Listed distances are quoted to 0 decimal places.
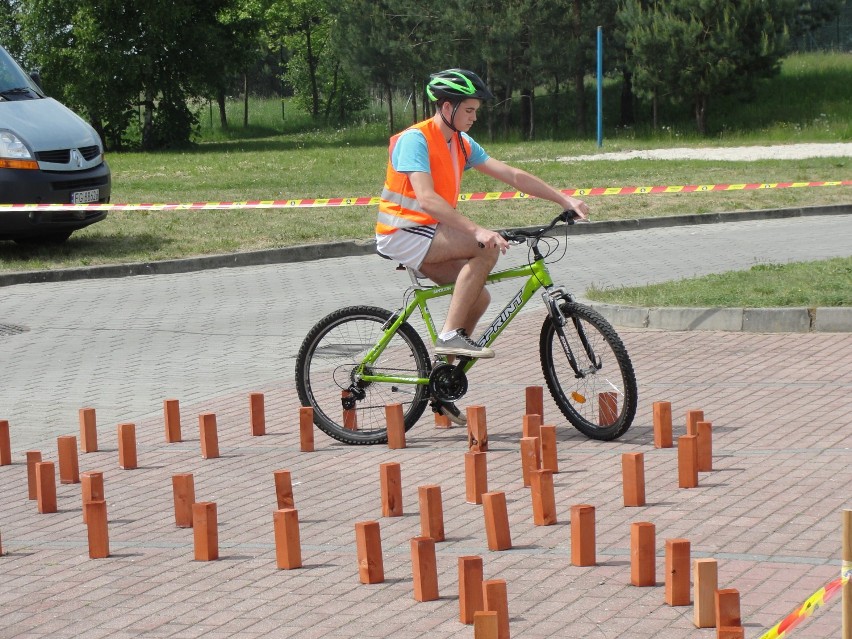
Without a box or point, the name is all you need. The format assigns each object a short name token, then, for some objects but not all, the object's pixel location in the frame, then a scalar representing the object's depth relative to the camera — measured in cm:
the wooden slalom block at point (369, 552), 990
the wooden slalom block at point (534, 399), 1537
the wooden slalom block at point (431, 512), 1073
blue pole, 6825
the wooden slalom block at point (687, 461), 1238
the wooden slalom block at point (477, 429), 1429
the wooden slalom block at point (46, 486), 1271
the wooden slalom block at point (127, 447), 1423
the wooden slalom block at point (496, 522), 1072
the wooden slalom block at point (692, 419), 1367
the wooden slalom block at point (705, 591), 850
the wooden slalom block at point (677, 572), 901
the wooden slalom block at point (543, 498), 1144
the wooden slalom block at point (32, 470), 1310
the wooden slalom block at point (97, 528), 1105
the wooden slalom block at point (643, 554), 949
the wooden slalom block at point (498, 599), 827
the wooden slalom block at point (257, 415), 1555
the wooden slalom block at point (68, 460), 1372
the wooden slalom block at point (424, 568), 944
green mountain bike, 1453
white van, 3134
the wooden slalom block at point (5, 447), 1480
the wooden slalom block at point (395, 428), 1484
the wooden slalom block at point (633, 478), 1181
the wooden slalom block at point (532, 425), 1397
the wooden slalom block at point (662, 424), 1402
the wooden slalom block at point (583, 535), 1006
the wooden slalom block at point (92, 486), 1167
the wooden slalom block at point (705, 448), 1307
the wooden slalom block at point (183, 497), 1177
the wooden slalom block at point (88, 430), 1518
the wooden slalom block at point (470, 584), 870
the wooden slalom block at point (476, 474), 1216
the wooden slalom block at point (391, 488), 1191
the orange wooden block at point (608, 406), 1455
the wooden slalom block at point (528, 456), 1289
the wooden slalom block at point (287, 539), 1041
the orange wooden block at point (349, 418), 1540
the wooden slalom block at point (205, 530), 1079
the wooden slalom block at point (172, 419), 1548
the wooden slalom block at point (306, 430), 1471
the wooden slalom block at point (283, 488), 1172
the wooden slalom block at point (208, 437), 1461
